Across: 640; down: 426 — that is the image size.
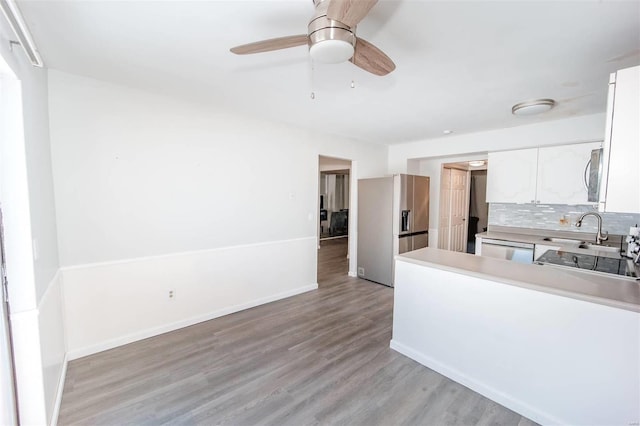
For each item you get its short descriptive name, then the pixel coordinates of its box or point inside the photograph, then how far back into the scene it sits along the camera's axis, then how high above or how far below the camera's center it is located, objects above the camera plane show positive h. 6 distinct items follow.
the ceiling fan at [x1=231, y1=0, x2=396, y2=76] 1.19 +0.78
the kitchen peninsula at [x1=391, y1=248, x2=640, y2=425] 1.56 -0.95
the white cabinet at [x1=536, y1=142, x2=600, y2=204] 3.51 +0.29
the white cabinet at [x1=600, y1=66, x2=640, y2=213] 1.56 +0.29
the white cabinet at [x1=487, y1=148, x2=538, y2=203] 3.91 +0.27
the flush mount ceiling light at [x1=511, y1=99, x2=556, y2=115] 2.80 +0.92
